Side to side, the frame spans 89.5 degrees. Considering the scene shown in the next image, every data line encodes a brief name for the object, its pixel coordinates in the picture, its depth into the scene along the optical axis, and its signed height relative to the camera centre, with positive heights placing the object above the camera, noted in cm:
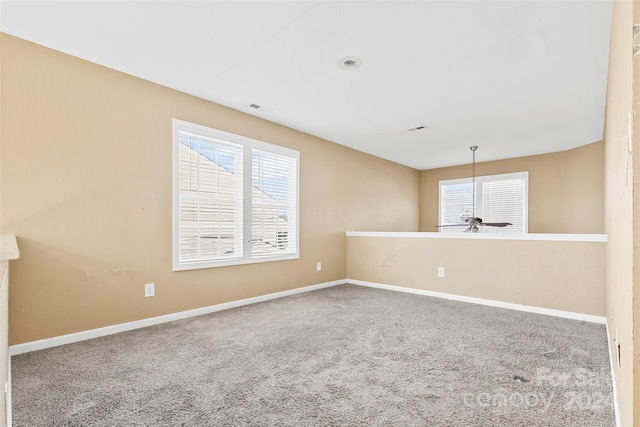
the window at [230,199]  351 +17
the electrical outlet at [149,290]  318 -77
